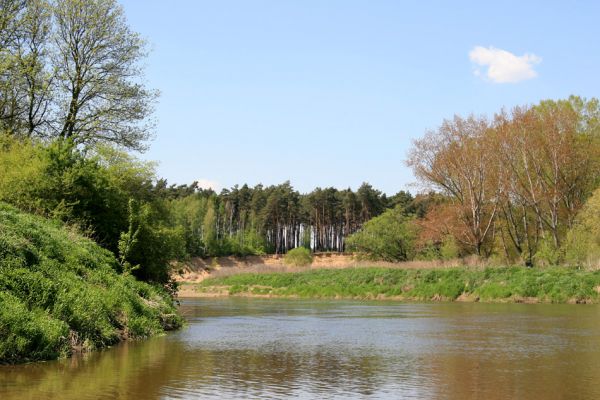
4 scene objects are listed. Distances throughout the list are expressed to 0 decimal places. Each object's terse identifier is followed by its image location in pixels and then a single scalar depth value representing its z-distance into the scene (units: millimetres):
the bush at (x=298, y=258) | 101138
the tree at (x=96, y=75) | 37688
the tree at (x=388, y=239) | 87806
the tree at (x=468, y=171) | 61875
